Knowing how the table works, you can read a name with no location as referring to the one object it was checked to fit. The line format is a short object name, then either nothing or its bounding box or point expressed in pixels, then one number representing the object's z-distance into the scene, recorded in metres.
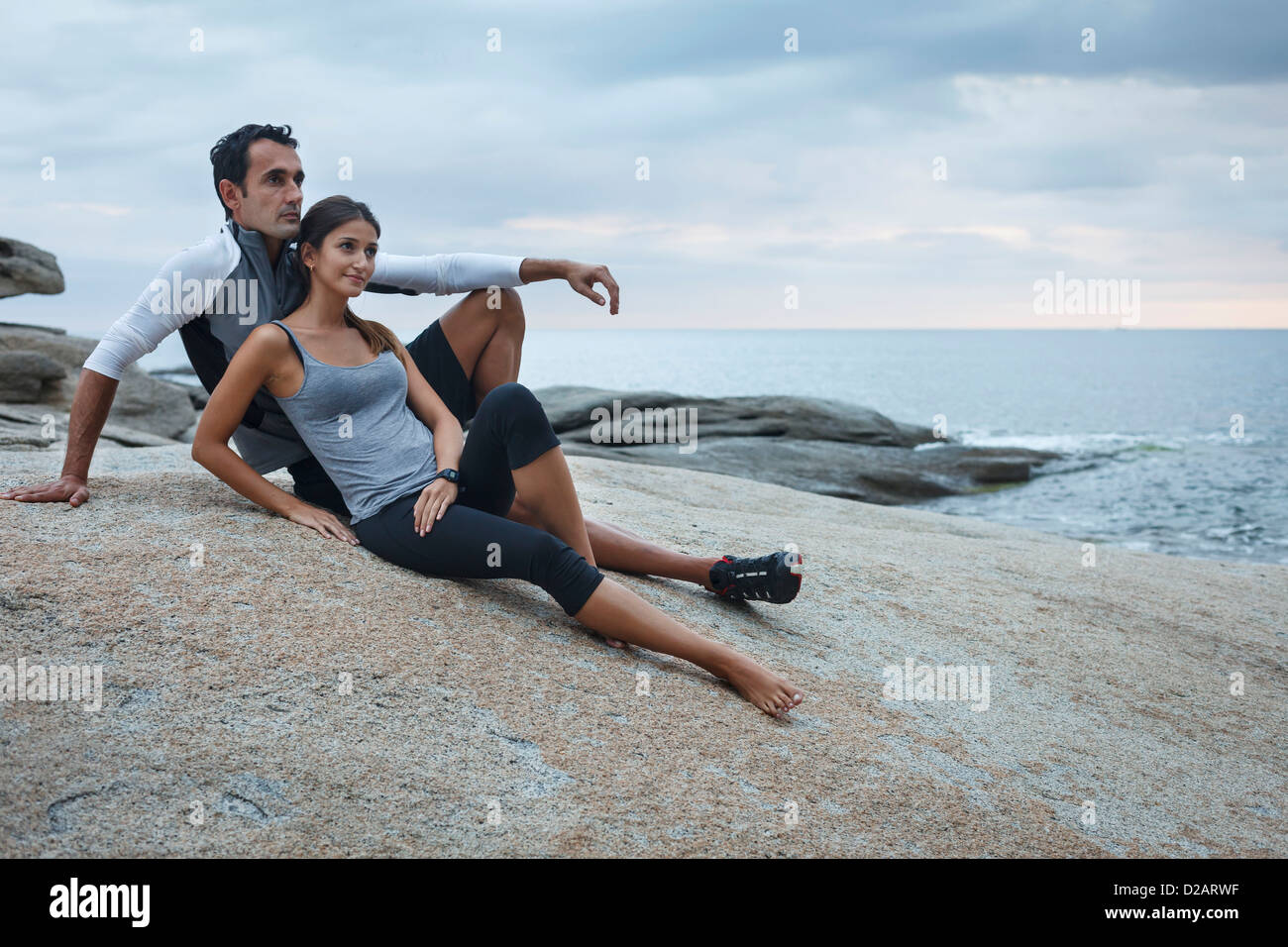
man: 4.18
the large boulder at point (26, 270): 12.81
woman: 3.87
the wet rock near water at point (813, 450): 16.41
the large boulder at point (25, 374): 12.23
